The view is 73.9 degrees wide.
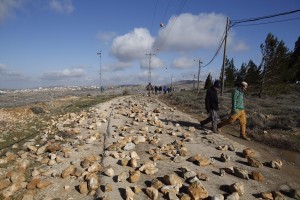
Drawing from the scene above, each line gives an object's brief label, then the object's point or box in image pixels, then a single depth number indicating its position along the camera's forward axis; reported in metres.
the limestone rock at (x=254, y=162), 4.95
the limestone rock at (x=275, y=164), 4.94
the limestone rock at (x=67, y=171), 4.54
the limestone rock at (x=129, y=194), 3.69
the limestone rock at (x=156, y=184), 3.99
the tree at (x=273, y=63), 25.27
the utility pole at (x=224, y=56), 14.86
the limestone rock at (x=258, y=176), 4.33
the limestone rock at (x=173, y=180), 4.04
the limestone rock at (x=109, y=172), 4.46
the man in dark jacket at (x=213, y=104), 7.61
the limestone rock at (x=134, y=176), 4.23
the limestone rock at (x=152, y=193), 3.73
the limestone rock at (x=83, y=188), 4.01
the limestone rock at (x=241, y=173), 4.38
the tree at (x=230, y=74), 45.56
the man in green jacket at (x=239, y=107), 7.05
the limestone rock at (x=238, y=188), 3.86
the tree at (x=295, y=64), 30.54
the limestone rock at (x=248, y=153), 5.47
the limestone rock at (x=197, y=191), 3.70
